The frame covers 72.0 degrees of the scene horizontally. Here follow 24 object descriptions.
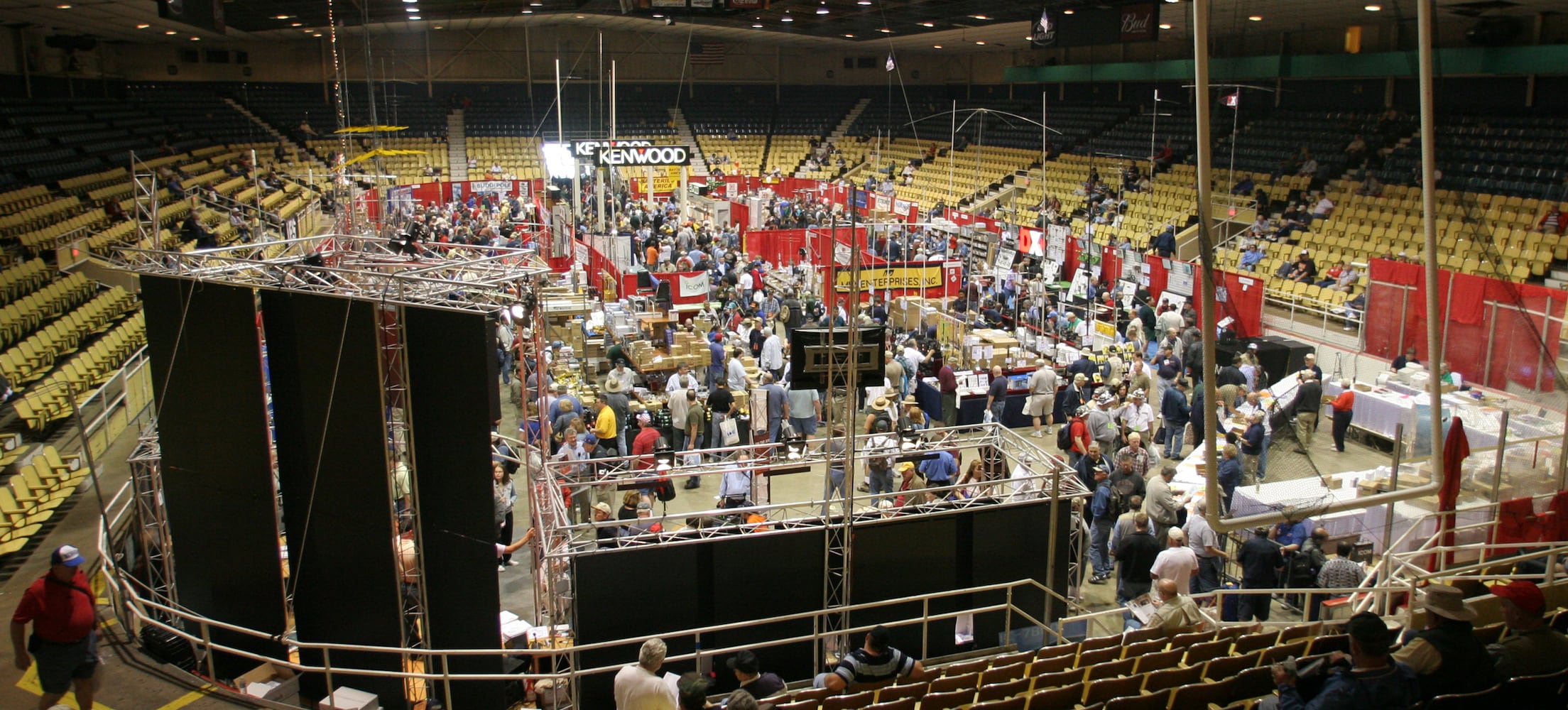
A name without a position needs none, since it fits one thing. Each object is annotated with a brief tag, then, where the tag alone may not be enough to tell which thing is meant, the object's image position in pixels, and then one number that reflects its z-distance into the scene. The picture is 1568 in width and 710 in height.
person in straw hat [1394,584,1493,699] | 5.54
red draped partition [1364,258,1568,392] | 13.03
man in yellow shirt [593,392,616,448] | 12.82
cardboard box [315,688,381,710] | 7.72
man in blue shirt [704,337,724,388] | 16.03
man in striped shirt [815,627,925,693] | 6.71
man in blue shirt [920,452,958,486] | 11.07
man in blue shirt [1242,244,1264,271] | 22.88
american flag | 44.88
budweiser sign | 21.03
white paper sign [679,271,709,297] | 20.00
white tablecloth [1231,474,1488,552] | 8.75
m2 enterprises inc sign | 18.17
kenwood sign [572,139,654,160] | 22.98
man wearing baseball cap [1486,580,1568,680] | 5.73
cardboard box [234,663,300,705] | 7.75
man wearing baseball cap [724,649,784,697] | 6.58
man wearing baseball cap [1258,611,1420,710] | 5.18
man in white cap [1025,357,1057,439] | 15.42
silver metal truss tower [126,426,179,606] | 9.31
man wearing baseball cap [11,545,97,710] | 6.89
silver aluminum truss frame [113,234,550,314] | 7.98
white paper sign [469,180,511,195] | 35.25
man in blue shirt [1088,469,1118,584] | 10.79
